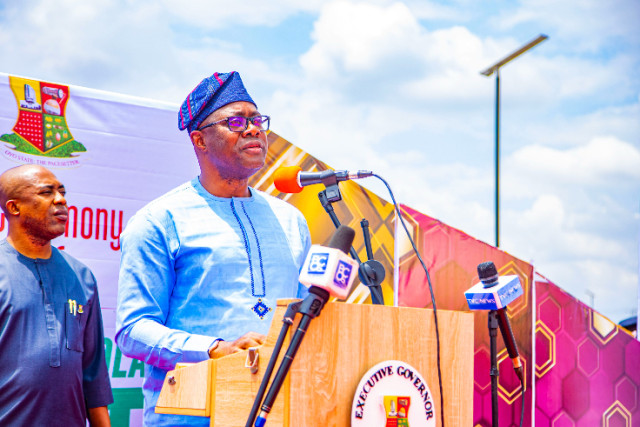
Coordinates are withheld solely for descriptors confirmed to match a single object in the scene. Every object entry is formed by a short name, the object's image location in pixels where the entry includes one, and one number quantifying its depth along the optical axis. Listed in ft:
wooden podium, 5.57
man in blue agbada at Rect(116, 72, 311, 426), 7.67
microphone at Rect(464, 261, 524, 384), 9.13
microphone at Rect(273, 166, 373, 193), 7.76
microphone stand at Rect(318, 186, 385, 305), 7.18
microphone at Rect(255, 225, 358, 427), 5.24
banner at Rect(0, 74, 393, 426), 11.32
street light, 29.02
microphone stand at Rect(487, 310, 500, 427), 9.53
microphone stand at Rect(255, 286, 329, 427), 5.20
